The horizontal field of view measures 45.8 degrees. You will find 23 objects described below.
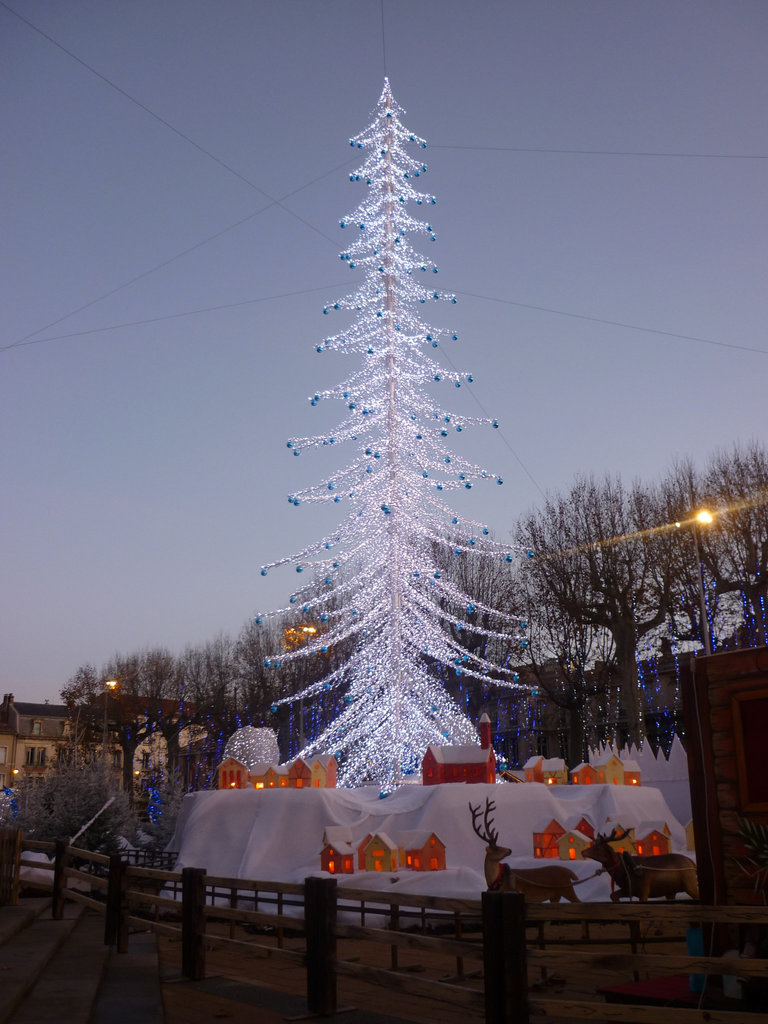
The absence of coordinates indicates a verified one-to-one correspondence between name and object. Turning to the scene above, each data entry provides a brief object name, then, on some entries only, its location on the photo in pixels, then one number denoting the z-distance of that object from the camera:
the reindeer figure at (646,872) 13.28
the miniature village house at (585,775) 23.80
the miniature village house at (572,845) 19.36
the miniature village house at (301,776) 22.94
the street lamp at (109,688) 42.16
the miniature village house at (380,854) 19.42
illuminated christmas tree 23.41
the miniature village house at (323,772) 23.05
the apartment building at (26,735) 90.88
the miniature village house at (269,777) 23.53
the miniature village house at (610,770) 23.86
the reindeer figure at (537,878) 14.95
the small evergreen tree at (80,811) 26.75
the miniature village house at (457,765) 21.69
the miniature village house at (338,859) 19.72
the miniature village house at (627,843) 19.51
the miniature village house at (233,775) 24.05
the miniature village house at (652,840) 19.87
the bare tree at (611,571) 32.22
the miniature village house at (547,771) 23.75
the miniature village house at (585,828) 20.39
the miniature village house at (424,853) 19.23
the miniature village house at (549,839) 19.75
